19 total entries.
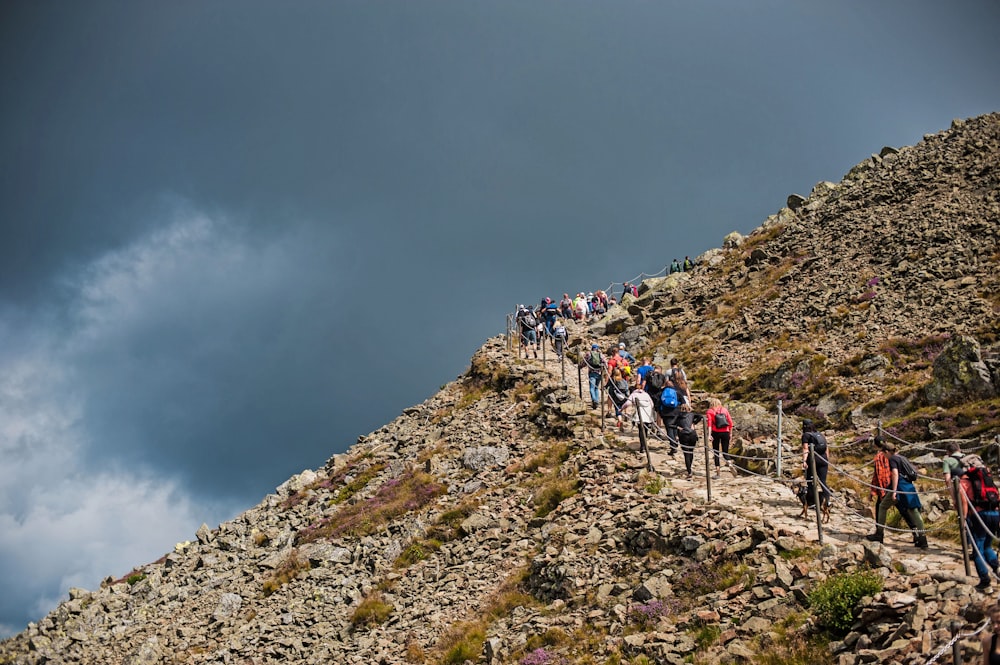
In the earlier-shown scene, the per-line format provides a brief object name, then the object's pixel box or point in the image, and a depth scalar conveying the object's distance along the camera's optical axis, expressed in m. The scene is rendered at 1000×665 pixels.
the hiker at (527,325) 38.75
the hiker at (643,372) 24.13
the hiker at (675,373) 22.09
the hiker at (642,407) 21.97
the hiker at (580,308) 49.22
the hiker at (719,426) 20.20
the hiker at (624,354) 27.33
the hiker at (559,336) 34.58
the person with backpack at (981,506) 11.53
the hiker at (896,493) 13.99
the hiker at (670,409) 21.52
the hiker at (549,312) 37.97
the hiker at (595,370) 27.12
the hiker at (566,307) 48.97
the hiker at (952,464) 13.29
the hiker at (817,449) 16.47
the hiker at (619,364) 26.12
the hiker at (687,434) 20.62
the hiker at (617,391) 25.28
